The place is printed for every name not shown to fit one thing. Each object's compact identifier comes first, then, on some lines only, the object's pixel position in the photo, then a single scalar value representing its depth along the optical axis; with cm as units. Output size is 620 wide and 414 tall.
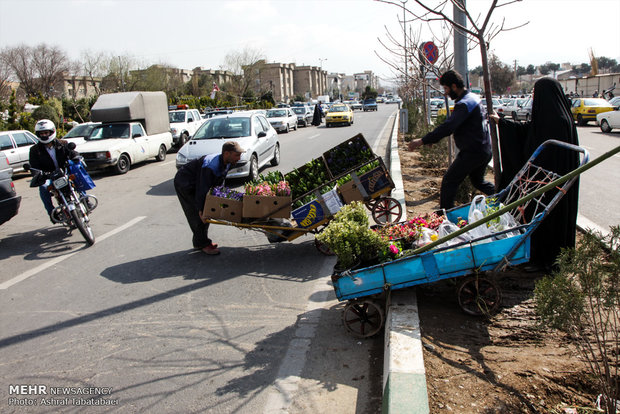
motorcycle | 749
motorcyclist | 781
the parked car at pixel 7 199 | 762
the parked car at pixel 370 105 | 6538
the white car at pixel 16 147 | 1550
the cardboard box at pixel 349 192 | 687
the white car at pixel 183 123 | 2300
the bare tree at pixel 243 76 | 8106
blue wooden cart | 414
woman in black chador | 483
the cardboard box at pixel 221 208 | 644
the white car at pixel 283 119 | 3134
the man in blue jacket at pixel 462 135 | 563
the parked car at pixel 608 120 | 2203
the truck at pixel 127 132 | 1514
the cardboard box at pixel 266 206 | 639
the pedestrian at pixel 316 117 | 3738
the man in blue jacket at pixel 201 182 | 649
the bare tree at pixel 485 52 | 489
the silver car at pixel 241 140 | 1266
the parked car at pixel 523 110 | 3104
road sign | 1098
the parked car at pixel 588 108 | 2620
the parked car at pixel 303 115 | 3725
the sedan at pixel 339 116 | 3419
